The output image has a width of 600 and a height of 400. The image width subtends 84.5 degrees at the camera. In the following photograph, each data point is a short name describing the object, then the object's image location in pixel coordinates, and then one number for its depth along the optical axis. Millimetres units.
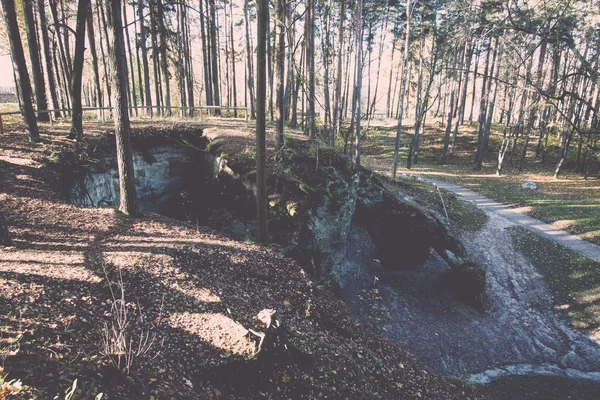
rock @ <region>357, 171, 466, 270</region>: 15078
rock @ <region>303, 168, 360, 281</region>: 12203
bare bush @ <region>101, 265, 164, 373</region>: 4297
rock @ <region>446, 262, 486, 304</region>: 13586
